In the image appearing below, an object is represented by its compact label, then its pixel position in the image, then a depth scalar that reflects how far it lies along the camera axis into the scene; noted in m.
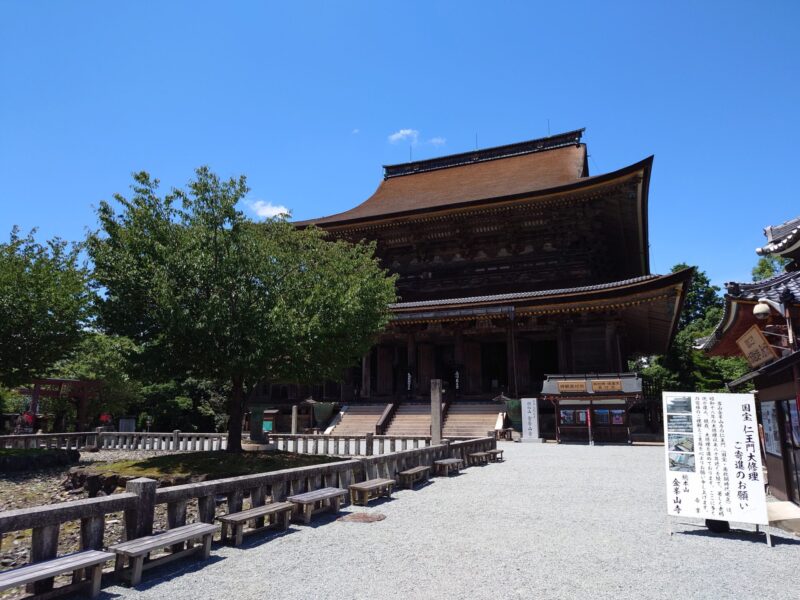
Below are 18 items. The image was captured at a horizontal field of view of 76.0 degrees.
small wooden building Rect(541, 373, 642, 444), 18.02
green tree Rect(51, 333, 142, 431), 23.56
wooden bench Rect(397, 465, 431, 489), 10.29
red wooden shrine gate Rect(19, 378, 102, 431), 20.72
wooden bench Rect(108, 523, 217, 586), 4.89
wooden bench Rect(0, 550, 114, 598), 3.93
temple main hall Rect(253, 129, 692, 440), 21.83
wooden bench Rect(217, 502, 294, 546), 6.15
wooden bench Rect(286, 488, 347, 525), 7.27
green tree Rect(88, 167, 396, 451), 10.73
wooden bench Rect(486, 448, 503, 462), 14.20
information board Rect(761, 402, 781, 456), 8.17
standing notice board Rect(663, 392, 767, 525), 6.51
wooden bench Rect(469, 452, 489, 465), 13.46
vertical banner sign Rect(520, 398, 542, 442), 19.22
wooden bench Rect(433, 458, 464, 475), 11.73
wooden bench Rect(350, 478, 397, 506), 8.53
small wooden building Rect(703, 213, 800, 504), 6.95
